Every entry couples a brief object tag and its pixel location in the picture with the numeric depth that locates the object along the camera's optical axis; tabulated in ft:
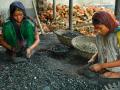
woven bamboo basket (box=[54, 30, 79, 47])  6.99
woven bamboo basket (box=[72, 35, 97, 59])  6.17
